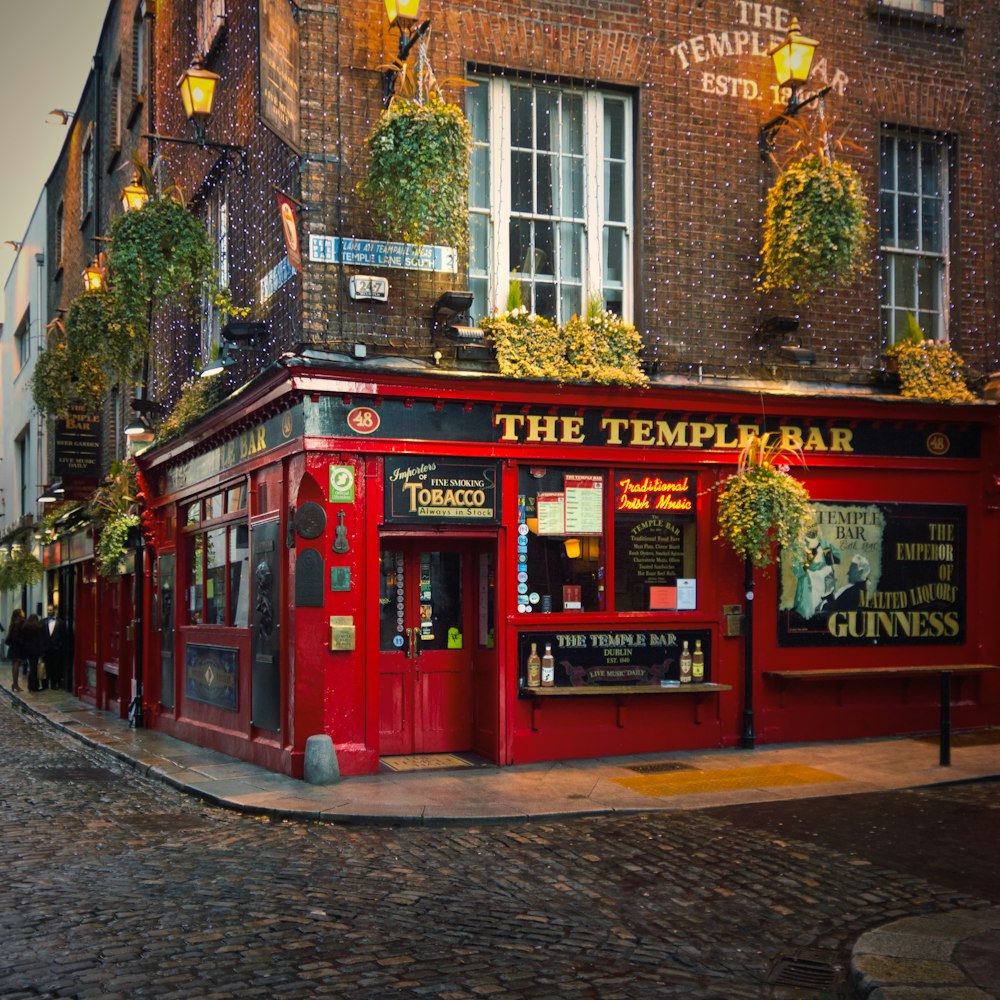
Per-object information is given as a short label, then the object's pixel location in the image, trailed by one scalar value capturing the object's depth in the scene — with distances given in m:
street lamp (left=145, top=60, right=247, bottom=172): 14.12
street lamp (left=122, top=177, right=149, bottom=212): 15.63
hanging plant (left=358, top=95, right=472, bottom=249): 11.32
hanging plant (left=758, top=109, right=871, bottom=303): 13.16
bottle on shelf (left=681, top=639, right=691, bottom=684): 13.27
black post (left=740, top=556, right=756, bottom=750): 13.34
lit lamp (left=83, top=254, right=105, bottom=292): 20.15
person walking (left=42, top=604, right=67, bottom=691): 28.05
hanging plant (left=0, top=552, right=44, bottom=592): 30.59
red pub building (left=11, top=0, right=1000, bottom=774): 12.07
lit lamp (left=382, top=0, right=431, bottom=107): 11.76
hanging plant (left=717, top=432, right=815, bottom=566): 12.73
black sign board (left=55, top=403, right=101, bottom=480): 24.19
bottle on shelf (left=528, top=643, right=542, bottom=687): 12.57
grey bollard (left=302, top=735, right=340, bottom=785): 11.40
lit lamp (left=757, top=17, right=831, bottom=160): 13.42
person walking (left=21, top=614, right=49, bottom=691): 26.47
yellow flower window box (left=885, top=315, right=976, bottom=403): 14.36
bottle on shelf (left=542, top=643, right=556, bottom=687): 12.62
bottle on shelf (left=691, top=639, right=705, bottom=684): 13.31
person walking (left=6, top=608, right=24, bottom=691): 26.53
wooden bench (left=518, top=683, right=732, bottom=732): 12.47
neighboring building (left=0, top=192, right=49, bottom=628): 35.16
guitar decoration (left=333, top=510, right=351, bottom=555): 11.85
